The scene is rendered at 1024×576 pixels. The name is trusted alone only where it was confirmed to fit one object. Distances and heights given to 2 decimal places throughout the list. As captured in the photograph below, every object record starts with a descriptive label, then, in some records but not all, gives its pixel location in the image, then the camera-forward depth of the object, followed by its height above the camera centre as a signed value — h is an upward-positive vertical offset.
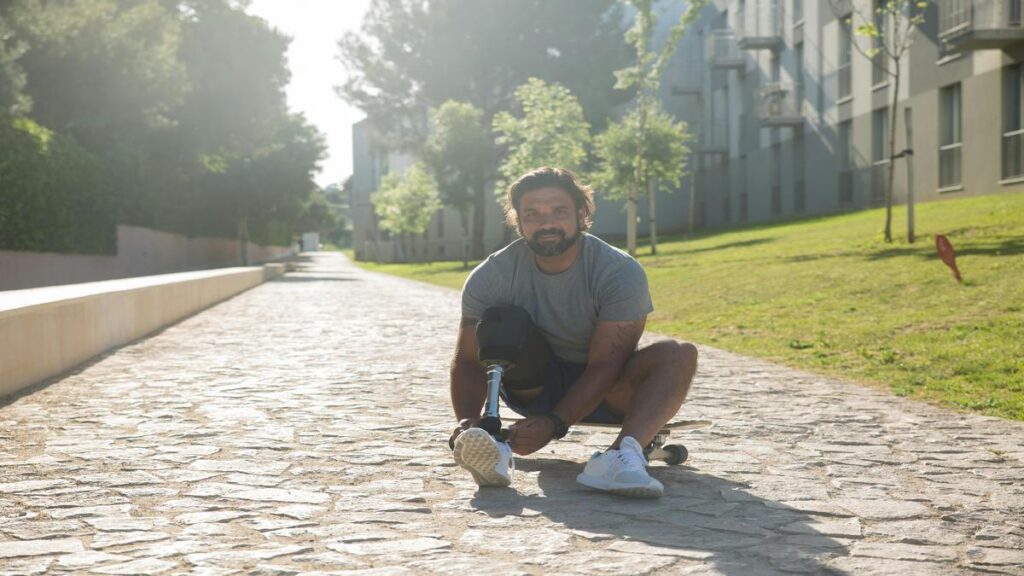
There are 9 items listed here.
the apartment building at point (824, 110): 25.75 +3.49
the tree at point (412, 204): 58.38 +1.62
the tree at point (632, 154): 31.02 +2.12
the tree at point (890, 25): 21.00 +5.14
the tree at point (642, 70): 28.39 +4.12
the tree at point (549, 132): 34.53 +3.10
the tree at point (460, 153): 47.03 +3.41
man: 4.63 -0.47
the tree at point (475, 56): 51.91 +8.29
